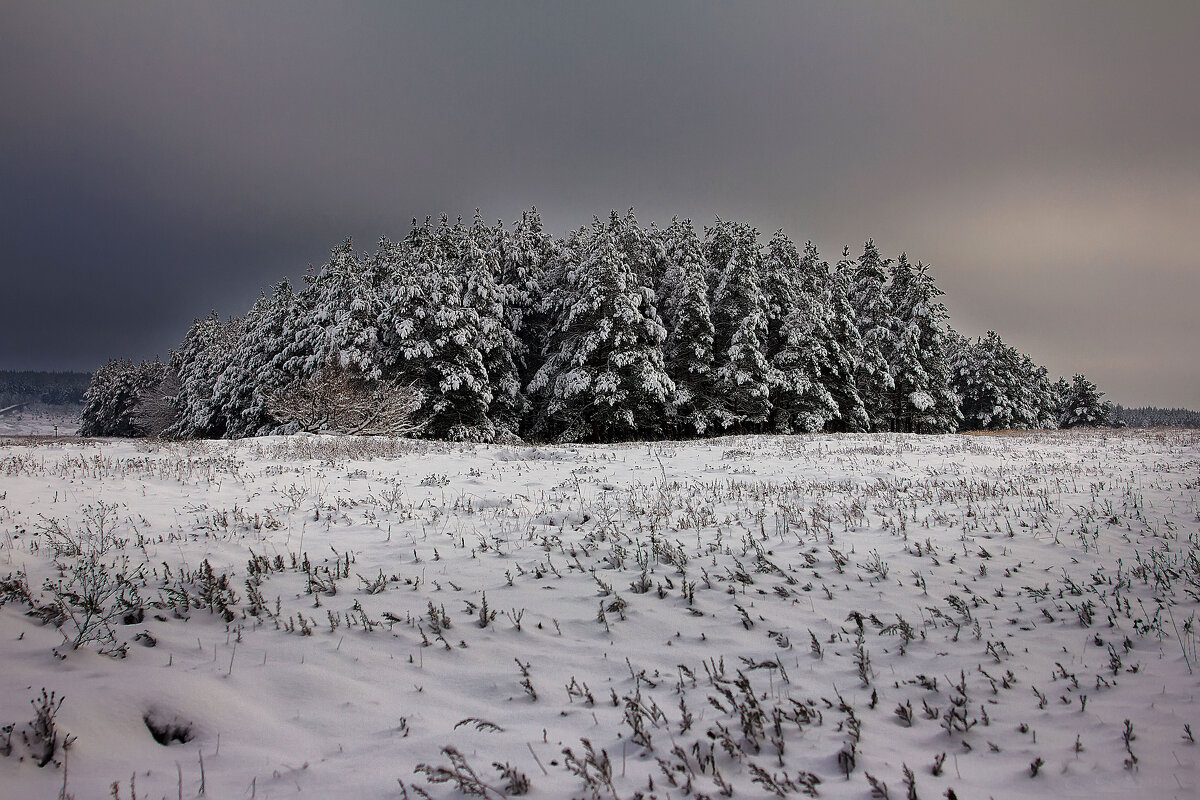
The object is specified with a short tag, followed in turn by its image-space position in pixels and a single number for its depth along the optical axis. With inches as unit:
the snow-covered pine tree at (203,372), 1702.8
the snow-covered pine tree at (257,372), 1422.2
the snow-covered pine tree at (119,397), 2805.1
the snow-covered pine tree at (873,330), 1390.3
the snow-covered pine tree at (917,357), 1417.3
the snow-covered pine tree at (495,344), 1216.2
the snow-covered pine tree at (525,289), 1343.5
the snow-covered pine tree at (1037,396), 2260.3
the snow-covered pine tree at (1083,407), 2588.6
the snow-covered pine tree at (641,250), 1326.3
